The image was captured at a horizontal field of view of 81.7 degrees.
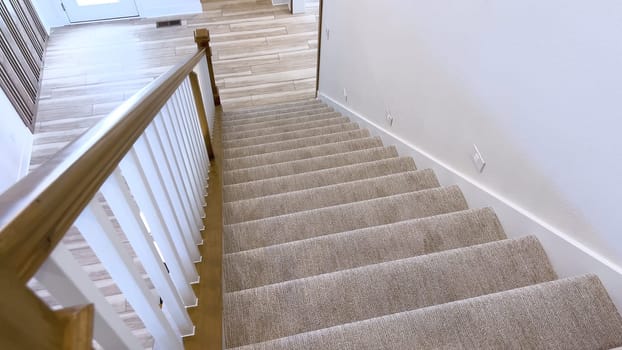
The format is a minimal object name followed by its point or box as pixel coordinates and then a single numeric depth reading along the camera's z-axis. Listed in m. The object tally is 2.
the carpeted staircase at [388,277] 0.97
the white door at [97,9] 5.87
